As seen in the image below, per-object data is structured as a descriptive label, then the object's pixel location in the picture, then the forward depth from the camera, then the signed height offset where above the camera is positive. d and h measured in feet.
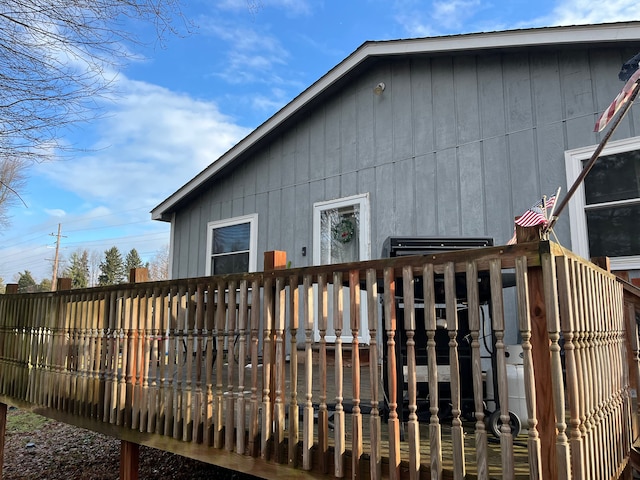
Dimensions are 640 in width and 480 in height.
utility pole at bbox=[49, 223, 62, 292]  127.89 +14.49
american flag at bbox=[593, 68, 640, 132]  8.18 +3.81
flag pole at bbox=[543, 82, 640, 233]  7.82 +2.70
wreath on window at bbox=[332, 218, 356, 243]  21.02 +3.59
